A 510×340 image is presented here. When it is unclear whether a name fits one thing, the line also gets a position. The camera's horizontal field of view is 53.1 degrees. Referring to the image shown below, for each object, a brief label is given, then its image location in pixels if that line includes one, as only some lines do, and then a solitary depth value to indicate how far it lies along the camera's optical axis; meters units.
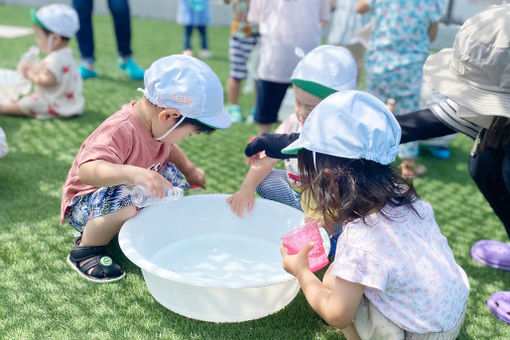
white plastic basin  1.42
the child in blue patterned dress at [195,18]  5.54
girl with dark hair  1.23
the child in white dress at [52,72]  3.12
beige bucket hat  1.41
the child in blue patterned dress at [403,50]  2.84
